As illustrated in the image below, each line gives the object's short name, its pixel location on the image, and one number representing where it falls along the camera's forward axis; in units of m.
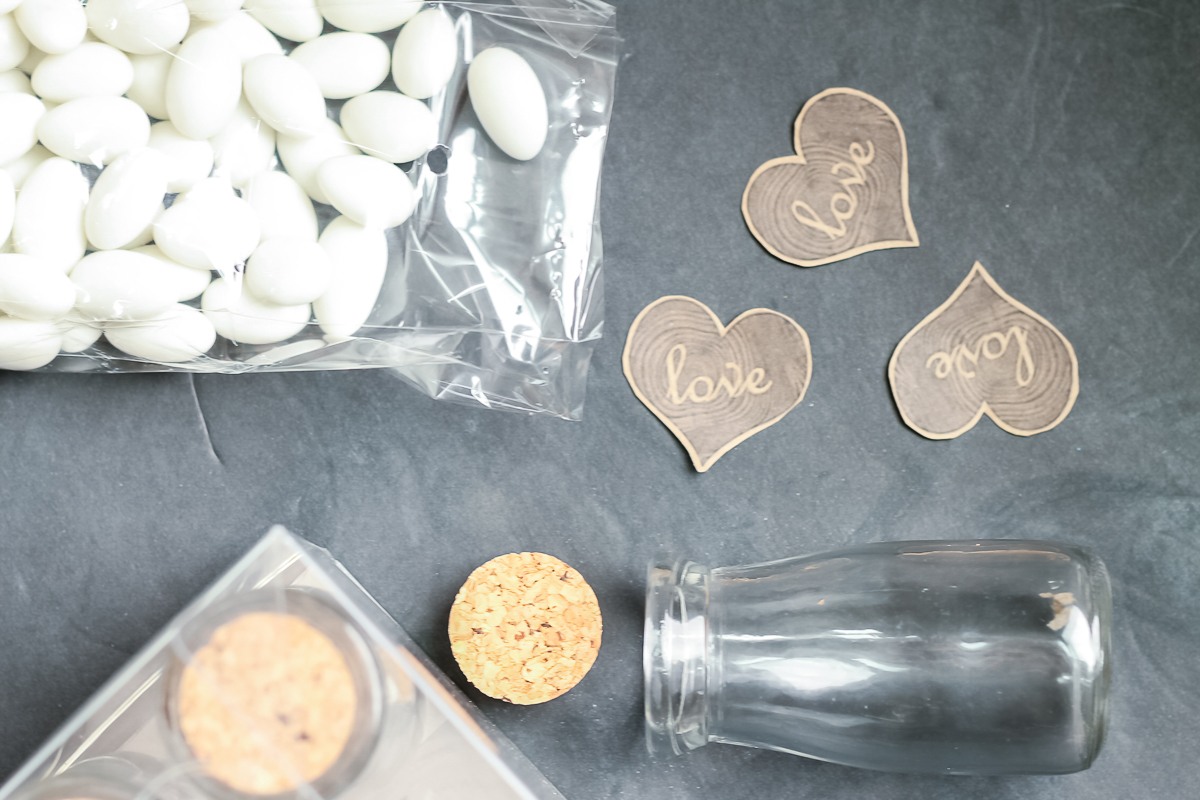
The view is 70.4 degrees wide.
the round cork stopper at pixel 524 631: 0.50
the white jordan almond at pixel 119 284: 0.45
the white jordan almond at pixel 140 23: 0.46
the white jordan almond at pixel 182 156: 0.46
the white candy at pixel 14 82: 0.47
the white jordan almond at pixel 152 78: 0.47
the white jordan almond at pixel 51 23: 0.45
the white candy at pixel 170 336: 0.47
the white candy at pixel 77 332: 0.47
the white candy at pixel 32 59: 0.47
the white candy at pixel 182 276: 0.46
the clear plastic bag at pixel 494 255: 0.51
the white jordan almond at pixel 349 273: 0.48
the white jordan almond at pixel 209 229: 0.46
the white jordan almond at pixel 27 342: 0.47
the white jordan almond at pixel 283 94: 0.46
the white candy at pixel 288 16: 0.49
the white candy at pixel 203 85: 0.46
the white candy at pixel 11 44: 0.46
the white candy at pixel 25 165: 0.46
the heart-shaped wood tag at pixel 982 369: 0.59
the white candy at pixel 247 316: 0.47
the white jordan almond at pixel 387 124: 0.48
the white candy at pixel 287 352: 0.50
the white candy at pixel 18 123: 0.45
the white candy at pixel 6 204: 0.45
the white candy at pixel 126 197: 0.45
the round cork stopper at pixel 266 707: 0.31
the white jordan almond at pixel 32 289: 0.44
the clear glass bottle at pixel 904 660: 0.45
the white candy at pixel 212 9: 0.47
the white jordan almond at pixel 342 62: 0.48
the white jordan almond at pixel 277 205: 0.47
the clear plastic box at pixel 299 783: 0.33
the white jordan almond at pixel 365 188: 0.47
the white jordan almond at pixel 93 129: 0.45
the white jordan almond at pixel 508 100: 0.50
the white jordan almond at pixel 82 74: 0.46
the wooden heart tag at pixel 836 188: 0.60
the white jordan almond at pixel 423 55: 0.49
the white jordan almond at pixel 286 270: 0.46
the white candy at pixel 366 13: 0.49
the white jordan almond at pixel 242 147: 0.47
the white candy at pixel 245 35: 0.47
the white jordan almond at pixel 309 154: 0.48
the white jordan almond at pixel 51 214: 0.45
